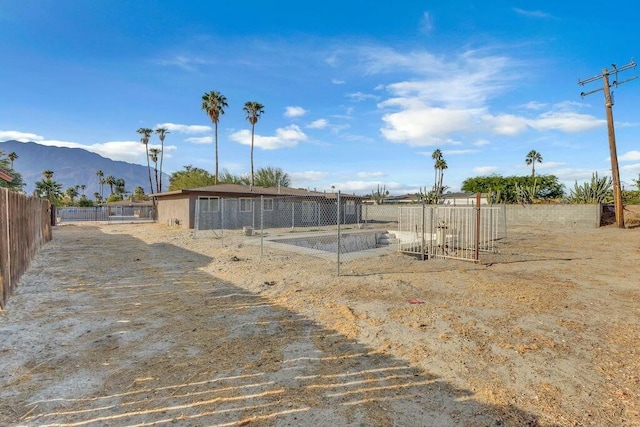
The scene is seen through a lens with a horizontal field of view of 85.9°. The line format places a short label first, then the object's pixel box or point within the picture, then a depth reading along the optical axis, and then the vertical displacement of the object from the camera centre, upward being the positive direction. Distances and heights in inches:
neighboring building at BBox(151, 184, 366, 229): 914.0 -5.7
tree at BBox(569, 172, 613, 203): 954.7 +44.6
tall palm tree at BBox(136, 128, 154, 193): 2394.2 +511.0
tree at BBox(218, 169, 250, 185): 1724.4 +134.0
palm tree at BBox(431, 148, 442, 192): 2390.5 +354.4
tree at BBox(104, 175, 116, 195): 3799.2 +282.2
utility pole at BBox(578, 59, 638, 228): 819.4 +157.1
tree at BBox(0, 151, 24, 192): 547.2 +45.9
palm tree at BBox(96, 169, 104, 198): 3835.1 +350.2
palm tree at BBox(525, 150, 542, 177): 2417.6 +352.5
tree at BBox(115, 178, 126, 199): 3907.5 +229.7
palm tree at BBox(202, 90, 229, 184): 1533.0 +459.0
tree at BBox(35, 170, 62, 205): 1933.8 +102.6
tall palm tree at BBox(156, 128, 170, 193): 2402.1 +519.3
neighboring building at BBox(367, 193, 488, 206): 1479.3 +59.3
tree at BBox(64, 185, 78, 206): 3127.5 +124.3
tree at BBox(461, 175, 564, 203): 1236.5 +86.0
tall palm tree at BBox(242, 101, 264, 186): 1628.9 +463.1
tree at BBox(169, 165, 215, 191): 1651.1 +132.1
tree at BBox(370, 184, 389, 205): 1569.6 +58.0
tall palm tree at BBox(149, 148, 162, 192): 2561.5 +398.1
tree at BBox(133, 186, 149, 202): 2944.1 +99.3
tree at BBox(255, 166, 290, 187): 1670.8 +144.5
